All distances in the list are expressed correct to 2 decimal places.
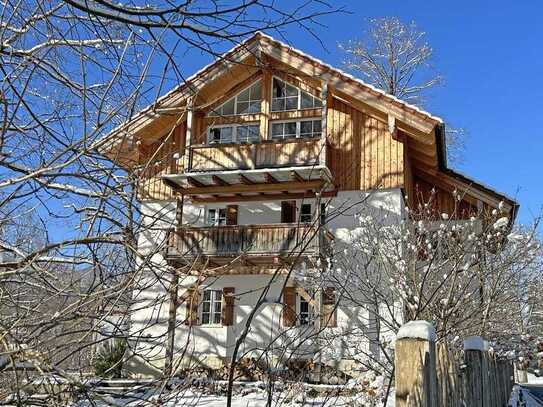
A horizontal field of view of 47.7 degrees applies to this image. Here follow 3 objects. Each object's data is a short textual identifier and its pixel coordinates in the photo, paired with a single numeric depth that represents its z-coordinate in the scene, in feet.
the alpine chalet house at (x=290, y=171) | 59.31
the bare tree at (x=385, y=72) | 96.11
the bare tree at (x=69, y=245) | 8.96
